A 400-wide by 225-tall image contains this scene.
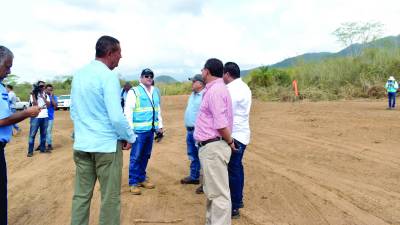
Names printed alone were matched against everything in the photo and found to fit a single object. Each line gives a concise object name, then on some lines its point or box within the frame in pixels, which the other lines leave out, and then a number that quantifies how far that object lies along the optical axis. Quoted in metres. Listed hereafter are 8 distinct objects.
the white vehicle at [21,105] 28.51
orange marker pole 21.11
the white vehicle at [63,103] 29.63
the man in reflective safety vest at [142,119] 6.06
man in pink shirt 4.25
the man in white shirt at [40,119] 9.95
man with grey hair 3.88
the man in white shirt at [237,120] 4.92
